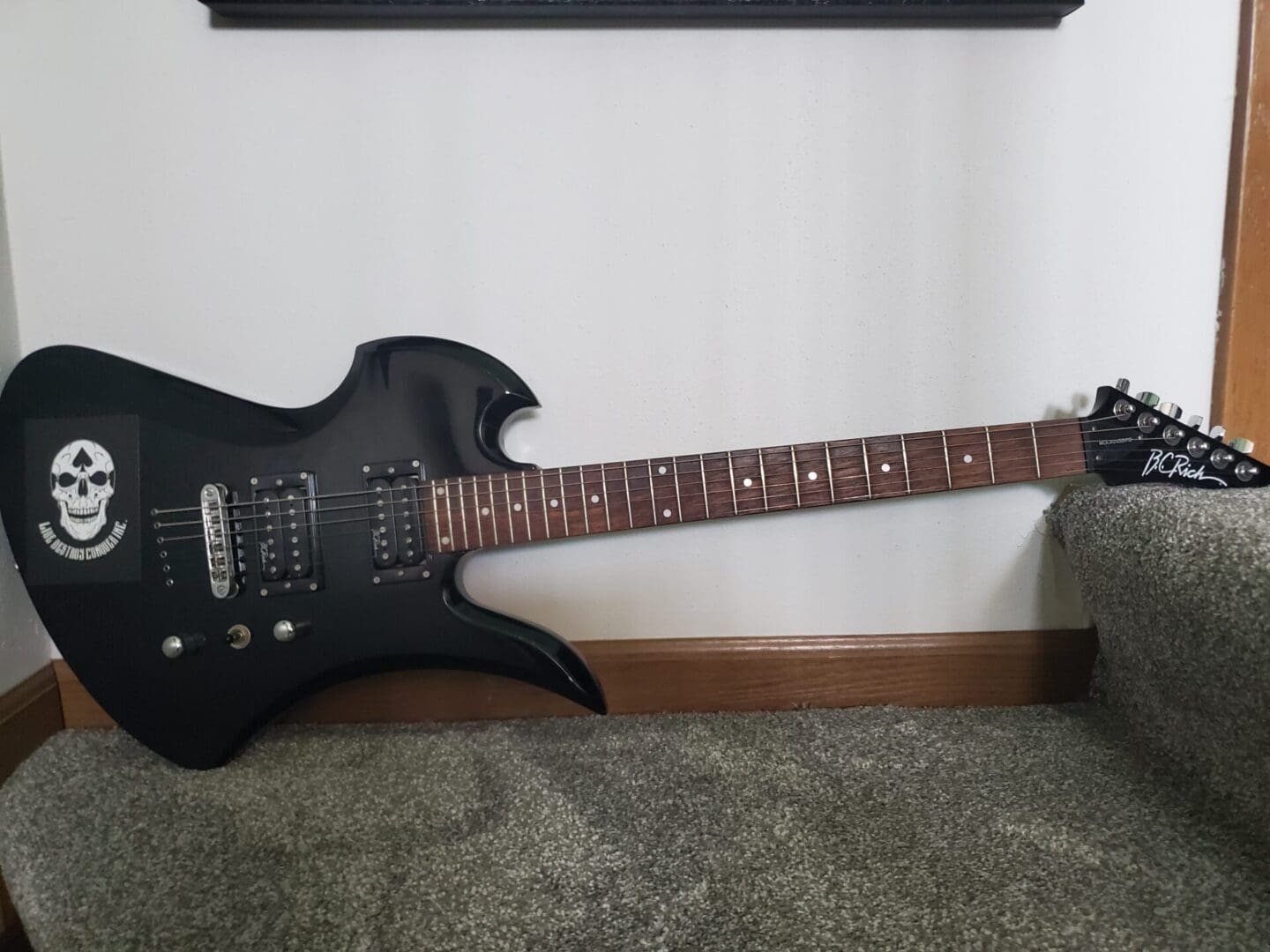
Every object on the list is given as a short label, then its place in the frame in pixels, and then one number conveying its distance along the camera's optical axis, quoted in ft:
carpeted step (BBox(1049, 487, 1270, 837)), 2.07
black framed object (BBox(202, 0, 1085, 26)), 2.76
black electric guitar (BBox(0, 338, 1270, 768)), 2.73
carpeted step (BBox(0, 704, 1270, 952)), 1.91
